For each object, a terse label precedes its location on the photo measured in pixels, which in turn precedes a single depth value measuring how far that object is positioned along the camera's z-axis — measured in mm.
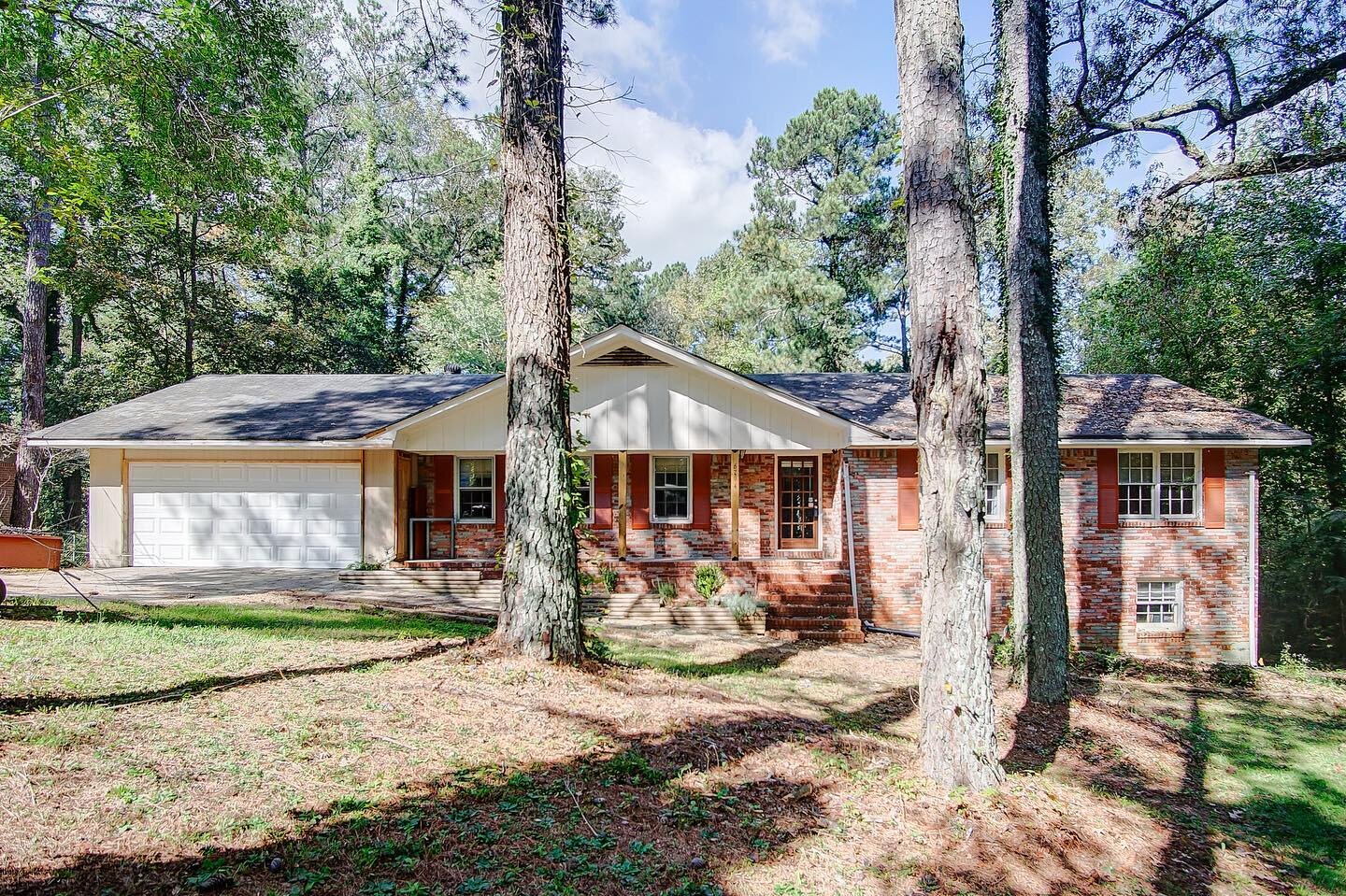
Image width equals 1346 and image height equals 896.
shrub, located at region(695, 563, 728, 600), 12055
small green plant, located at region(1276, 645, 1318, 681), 12219
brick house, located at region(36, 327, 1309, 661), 12680
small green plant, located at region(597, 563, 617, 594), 12172
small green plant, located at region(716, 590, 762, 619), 11352
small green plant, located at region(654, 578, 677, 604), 11930
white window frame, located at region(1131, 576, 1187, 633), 13156
